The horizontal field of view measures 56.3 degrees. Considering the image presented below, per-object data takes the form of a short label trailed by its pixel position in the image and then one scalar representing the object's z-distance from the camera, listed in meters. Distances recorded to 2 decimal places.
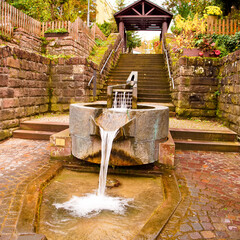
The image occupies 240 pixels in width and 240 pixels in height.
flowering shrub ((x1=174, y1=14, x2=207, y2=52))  8.86
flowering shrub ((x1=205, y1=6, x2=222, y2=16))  12.45
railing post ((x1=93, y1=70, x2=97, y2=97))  9.57
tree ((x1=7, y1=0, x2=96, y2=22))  15.66
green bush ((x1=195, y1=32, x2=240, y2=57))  7.78
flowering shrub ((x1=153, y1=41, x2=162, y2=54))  20.12
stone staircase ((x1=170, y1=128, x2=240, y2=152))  5.49
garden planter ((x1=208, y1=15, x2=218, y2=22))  12.61
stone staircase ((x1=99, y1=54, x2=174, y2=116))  9.72
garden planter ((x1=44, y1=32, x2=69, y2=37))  12.06
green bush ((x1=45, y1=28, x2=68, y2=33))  11.98
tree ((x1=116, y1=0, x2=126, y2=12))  29.02
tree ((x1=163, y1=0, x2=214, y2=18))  15.74
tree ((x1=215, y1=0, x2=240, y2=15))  13.56
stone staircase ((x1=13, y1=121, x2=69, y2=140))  6.20
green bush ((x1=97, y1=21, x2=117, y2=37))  24.24
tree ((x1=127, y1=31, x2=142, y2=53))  26.36
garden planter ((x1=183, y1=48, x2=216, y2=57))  7.89
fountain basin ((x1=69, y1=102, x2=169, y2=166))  3.78
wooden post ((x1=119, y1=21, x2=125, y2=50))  18.18
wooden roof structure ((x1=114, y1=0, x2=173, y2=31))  17.78
